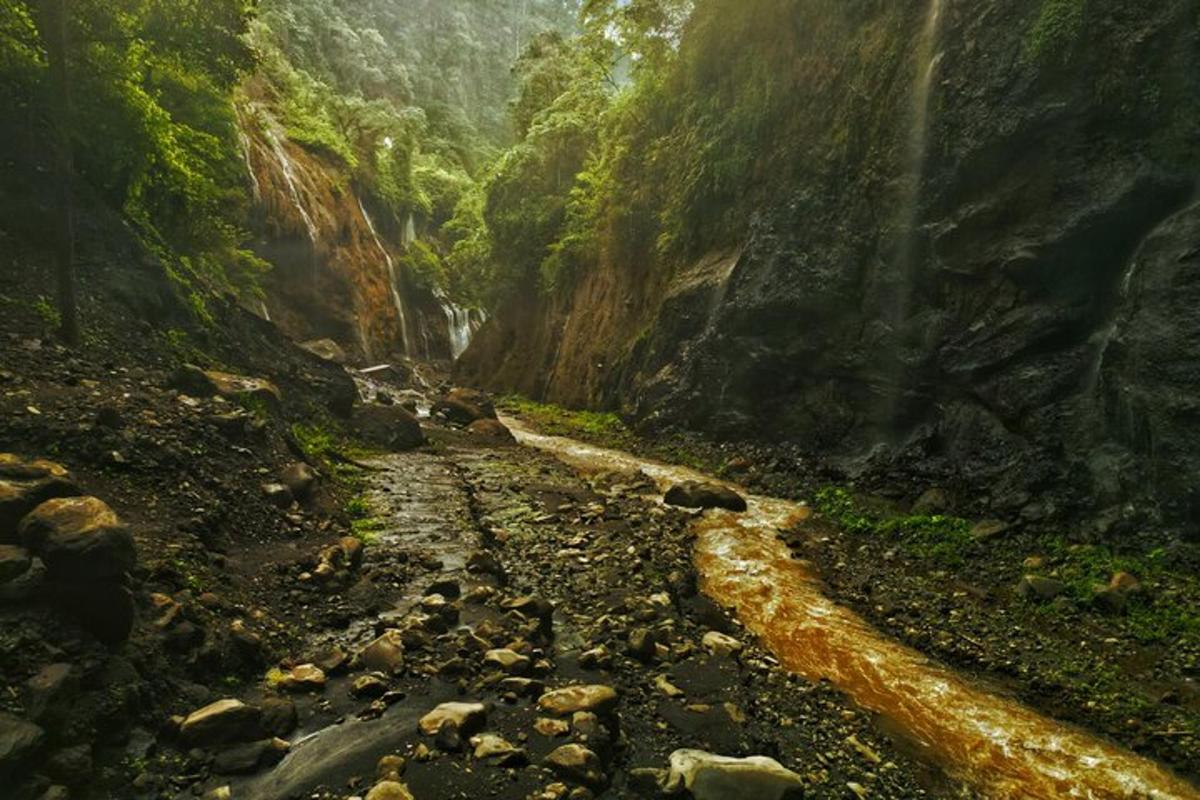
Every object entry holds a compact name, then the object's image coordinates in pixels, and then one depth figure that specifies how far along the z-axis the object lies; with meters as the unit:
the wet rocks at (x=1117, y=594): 7.49
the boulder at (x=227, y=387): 10.18
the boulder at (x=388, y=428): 16.34
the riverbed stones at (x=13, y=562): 4.27
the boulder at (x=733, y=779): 4.20
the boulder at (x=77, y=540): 4.48
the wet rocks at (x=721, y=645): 6.61
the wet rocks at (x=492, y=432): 20.12
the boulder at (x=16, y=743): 3.46
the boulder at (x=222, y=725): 4.30
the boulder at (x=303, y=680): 5.14
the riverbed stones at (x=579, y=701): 5.05
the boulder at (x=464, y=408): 22.73
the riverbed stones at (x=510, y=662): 5.57
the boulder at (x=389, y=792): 3.97
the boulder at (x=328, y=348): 29.27
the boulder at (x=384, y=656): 5.54
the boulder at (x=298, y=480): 9.30
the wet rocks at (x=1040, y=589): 8.02
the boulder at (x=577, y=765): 4.32
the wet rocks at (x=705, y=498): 12.55
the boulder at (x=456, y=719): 4.66
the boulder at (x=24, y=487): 4.61
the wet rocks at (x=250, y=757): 4.16
